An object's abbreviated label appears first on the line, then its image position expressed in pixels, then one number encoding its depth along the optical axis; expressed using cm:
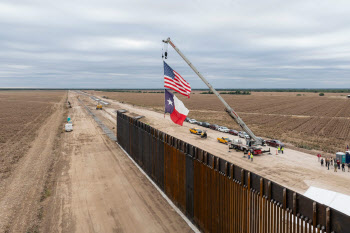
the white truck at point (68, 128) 4452
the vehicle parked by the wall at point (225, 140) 3758
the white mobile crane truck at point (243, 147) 3047
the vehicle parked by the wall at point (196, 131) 4491
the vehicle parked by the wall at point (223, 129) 4838
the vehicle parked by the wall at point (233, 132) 4606
